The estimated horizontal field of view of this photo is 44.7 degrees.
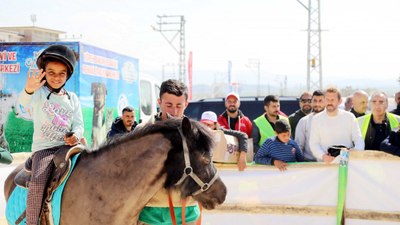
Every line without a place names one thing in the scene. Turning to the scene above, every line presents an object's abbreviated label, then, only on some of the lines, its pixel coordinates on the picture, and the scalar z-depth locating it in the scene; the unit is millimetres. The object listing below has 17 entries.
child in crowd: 5672
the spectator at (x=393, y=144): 4988
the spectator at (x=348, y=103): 10184
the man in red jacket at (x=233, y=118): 6965
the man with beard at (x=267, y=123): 6867
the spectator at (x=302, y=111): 7301
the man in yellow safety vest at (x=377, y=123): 6012
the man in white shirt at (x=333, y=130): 5668
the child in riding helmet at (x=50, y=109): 3527
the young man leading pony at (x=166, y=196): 3395
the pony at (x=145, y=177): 3213
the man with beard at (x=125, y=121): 6675
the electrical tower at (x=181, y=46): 35906
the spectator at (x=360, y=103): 7453
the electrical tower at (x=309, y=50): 24422
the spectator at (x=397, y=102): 8344
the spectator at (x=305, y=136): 6115
